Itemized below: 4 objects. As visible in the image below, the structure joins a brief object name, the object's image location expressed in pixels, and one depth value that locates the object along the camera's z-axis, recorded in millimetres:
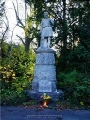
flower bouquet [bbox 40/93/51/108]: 4667
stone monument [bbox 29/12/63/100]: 5310
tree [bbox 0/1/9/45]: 7259
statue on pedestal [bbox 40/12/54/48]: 5661
